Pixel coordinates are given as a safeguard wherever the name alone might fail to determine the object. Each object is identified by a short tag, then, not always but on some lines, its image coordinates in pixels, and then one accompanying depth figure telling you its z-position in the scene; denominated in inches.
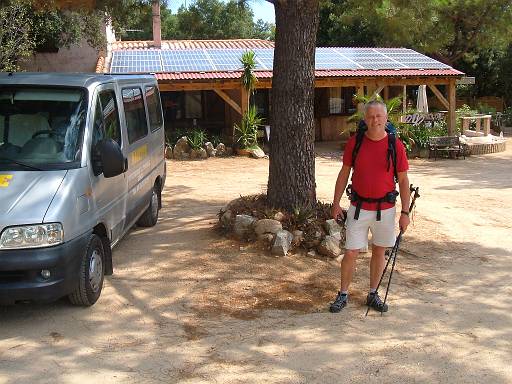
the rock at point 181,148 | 675.4
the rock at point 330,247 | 251.4
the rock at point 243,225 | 264.1
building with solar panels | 698.8
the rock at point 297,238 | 253.3
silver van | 167.9
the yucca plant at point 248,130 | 692.7
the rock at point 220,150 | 690.2
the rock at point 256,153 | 681.6
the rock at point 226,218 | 276.4
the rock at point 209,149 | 682.2
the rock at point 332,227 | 258.7
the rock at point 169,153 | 674.8
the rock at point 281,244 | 246.4
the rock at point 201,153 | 673.6
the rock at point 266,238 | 253.4
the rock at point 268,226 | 255.1
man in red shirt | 183.2
